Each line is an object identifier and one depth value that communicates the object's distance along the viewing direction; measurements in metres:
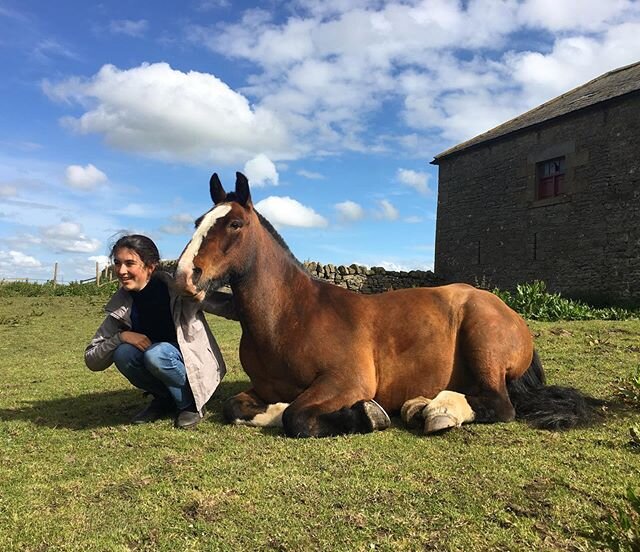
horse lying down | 3.93
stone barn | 17.02
